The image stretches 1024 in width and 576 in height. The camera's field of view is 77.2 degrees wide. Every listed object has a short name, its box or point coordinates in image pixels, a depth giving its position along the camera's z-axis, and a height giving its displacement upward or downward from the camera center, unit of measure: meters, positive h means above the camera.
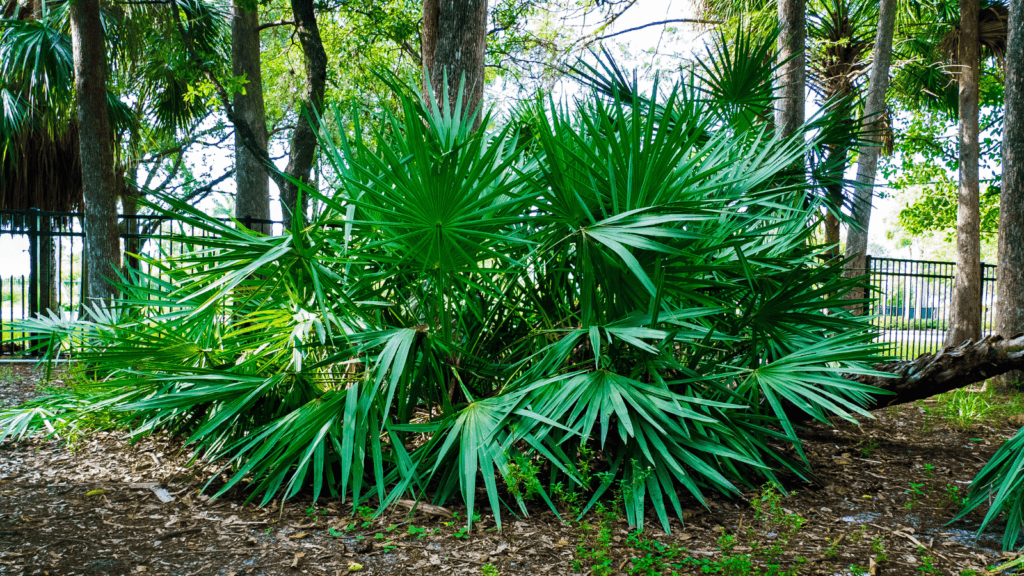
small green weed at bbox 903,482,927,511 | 2.98 -1.05
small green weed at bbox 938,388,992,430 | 4.83 -1.05
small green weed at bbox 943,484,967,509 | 2.97 -1.03
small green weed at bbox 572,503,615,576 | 2.15 -0.98
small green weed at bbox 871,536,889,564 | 2.32 -1.01
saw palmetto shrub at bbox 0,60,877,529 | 2.68 -0.28
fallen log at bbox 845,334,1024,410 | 3.27 -0.48
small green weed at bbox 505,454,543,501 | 2.45 -0.79
